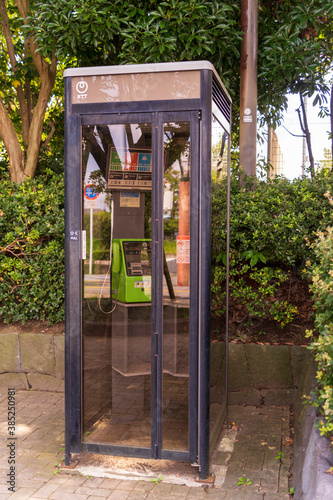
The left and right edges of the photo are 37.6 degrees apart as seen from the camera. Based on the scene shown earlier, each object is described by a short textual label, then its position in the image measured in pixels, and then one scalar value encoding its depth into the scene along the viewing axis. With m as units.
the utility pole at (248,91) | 5.09
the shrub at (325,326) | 2.19
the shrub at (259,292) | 4.61
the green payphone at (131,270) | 3.51
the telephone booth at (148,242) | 3.15
